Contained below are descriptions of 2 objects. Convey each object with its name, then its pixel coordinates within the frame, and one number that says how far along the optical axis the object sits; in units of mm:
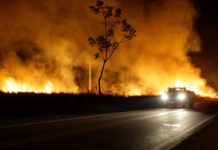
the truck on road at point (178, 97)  25203
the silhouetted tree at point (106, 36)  27902
